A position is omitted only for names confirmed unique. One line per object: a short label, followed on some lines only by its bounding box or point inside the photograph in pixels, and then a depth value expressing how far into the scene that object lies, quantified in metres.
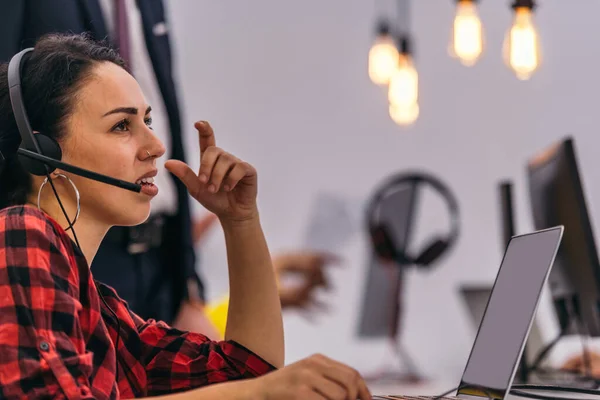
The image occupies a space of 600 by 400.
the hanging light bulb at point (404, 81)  4.32
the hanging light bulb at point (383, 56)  4.80
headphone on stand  4.58
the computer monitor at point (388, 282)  4.52
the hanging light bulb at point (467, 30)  3.99
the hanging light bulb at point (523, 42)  3.71
